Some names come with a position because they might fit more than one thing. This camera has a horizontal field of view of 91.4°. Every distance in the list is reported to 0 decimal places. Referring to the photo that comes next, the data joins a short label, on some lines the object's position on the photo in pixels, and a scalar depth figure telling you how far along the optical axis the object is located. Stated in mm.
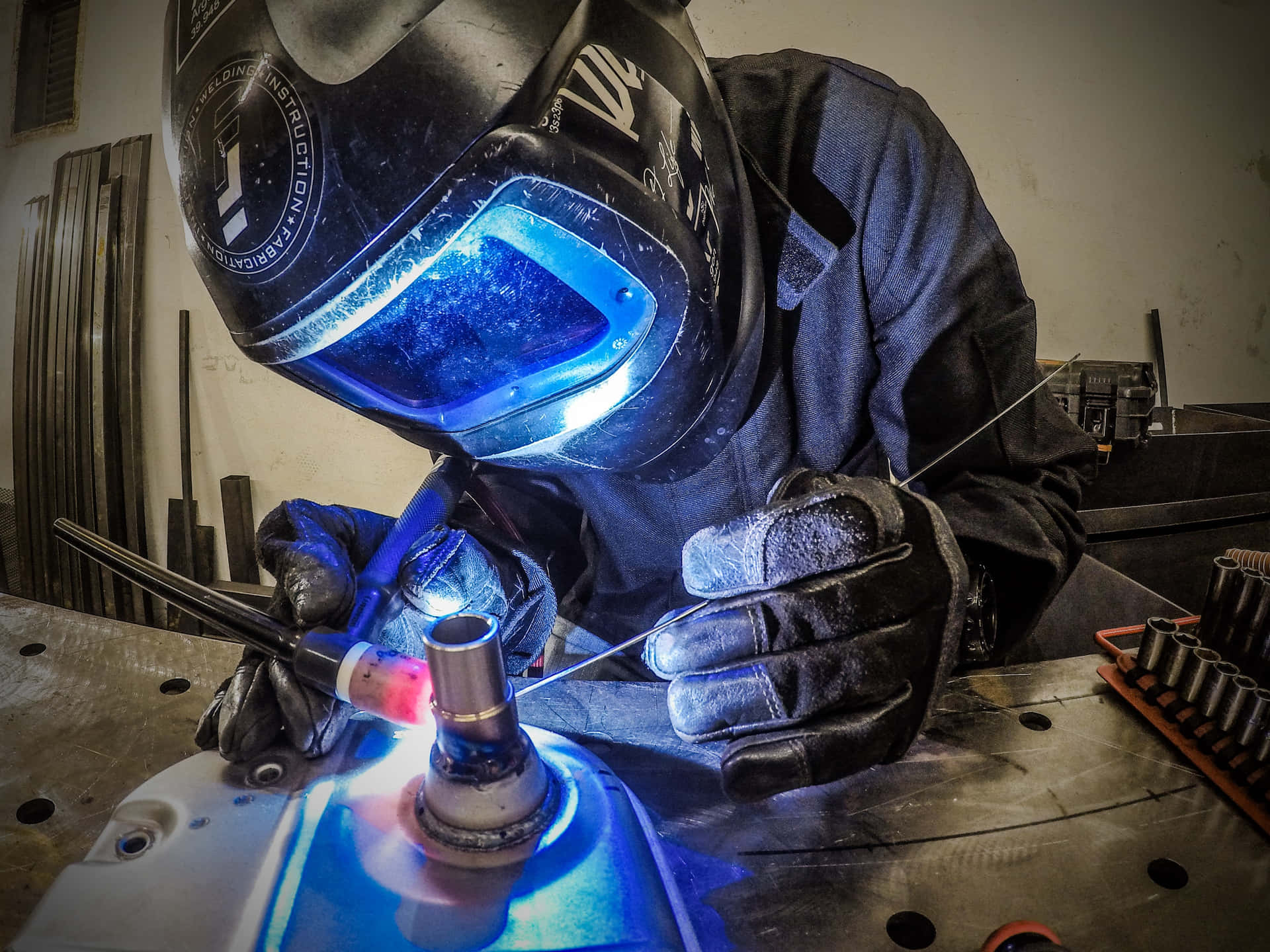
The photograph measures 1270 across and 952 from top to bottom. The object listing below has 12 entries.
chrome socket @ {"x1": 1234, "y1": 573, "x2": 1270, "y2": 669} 853
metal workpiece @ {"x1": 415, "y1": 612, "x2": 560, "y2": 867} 627
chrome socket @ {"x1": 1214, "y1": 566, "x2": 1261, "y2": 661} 863
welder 635
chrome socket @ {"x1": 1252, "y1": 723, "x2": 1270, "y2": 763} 773
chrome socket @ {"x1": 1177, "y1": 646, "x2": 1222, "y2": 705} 856
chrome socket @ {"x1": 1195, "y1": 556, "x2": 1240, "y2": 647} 894
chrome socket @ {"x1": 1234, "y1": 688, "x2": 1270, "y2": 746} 775
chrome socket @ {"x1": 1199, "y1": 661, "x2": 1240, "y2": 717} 824
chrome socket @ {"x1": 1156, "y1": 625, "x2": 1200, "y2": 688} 896
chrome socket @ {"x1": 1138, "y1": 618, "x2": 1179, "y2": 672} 937
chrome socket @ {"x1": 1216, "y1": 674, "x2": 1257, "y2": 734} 795
